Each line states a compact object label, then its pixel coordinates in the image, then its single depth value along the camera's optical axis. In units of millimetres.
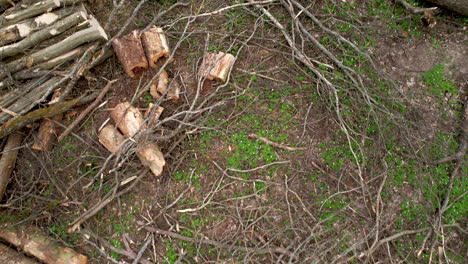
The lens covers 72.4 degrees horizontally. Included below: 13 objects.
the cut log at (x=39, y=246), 3400
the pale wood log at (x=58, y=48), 3617
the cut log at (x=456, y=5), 3861
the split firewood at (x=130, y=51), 3721
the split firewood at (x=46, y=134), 3689
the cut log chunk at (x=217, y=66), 3730
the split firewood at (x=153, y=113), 3607
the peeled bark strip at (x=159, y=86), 3775
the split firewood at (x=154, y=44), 3760
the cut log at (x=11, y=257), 3375
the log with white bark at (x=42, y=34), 3584
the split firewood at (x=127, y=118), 3598
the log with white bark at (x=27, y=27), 3588
